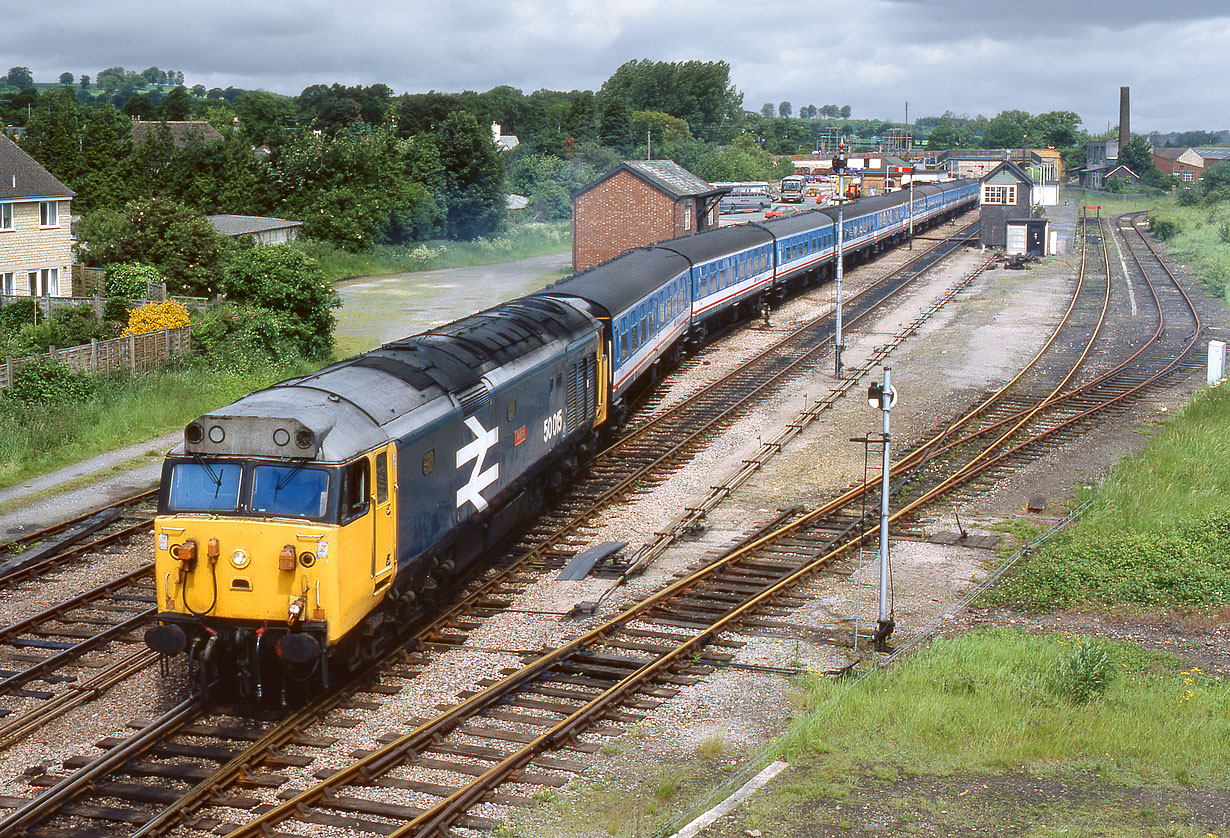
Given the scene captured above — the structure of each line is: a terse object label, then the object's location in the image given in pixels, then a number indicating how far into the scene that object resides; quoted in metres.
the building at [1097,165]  164.62
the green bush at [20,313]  38.03
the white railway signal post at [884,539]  16.34
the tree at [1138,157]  175.49
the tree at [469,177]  75.31
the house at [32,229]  42.81
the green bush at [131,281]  40.69
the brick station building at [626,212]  58.91
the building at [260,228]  59.14
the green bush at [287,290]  37.47
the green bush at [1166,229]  85.81
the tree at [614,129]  120.81
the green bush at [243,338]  35.25
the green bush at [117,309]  38.97
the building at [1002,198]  74.50
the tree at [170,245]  44.75
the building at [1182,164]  179.12
